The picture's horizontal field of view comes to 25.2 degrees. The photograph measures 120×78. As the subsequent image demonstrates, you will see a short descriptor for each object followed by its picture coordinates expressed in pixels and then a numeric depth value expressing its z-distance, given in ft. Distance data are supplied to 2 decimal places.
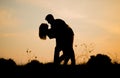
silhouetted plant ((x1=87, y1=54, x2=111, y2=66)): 34.54
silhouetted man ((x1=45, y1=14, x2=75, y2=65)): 33.45
